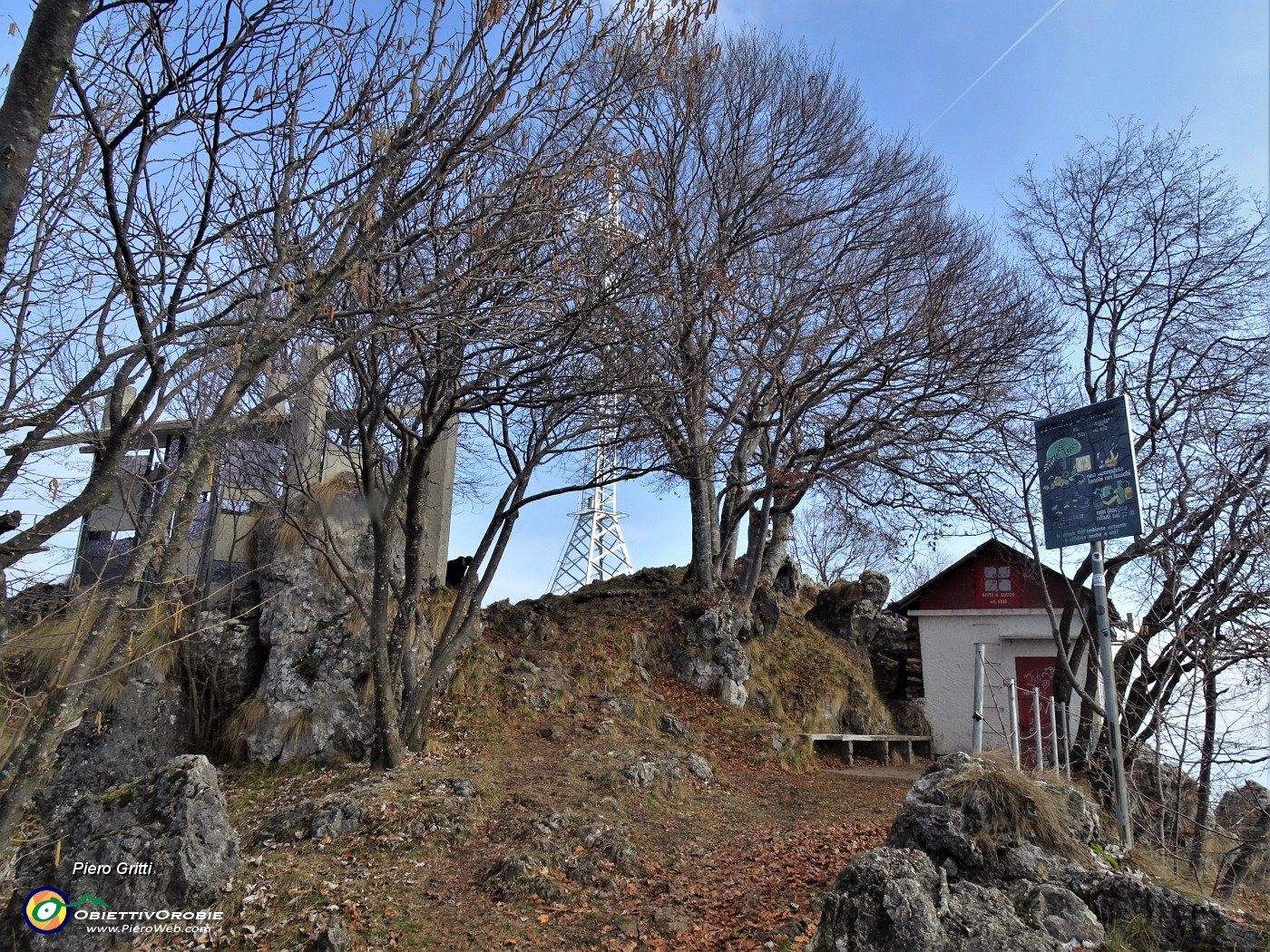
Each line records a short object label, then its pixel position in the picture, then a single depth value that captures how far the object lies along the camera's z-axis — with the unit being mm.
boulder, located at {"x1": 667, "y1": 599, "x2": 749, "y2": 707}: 12859
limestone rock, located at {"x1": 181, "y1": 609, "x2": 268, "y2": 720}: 9711
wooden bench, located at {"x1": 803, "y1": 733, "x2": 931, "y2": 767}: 12992
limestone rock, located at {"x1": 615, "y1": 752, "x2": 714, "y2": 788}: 8375
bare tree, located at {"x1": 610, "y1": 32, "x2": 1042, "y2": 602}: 12094
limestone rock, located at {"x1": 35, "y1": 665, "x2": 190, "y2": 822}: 8859
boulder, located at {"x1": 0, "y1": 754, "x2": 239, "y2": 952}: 5520
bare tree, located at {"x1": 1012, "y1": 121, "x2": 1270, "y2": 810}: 6879
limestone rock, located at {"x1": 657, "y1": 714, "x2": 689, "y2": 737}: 11156
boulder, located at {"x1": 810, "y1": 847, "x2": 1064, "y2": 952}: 3945
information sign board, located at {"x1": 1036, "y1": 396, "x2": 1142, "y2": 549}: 6094
